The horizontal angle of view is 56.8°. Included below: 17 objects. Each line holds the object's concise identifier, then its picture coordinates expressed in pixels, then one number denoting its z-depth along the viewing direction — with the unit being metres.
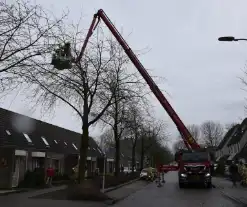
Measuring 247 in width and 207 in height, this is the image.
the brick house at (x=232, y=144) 35.17
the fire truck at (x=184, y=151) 15.32
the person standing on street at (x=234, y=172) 16.17
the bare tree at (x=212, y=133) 69.76
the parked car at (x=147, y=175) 26.57
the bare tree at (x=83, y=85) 12.59
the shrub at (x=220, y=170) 28.76
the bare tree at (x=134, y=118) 16.63
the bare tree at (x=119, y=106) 13.50
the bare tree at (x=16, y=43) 6.85
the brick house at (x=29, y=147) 15.86
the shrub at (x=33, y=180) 16.33
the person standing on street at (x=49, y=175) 17.20
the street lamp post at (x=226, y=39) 9.08
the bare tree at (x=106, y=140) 42.01
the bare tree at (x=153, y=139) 33.06
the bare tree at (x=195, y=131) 73.06
